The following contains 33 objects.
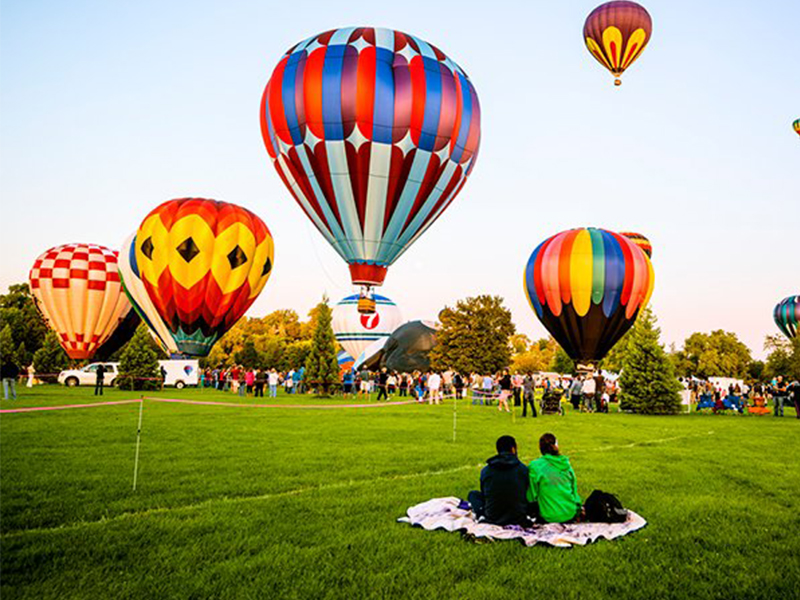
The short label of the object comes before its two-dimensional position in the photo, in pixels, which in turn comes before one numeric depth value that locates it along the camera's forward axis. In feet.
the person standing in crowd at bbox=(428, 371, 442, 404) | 81.05
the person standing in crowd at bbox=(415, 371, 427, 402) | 91.89
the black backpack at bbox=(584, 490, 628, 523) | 20.29
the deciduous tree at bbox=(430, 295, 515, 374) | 135.13
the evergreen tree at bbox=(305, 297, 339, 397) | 100.07
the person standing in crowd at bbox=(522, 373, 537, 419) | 69.46
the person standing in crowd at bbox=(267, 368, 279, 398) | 95.96
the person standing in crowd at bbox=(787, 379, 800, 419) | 72.49
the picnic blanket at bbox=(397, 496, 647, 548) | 18.65
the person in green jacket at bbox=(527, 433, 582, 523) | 20.02
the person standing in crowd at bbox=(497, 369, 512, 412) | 72.43
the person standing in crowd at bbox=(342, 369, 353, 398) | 100.53
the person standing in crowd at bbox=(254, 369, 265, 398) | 93.71
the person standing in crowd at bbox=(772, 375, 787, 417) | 79.25
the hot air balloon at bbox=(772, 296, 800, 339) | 184.24
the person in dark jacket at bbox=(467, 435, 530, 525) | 19.54
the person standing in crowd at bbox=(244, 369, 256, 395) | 99.71
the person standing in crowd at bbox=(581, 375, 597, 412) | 78.12
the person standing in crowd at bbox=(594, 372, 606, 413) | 79.79
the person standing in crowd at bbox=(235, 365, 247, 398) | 100.15
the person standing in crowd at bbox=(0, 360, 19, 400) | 67.64
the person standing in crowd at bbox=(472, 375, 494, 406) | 102.69
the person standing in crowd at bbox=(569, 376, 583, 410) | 81.92
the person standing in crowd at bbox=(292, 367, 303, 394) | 112.42
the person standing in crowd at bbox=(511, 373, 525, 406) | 76.69
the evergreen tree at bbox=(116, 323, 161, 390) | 99.14
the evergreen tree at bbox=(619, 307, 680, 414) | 78.28
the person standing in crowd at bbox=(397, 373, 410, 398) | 125.58
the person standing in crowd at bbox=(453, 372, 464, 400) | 91.46
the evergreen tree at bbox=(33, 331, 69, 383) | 138.41
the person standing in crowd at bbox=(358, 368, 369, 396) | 102.78
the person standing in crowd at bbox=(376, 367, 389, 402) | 92.94
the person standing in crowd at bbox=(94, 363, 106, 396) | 84.84
